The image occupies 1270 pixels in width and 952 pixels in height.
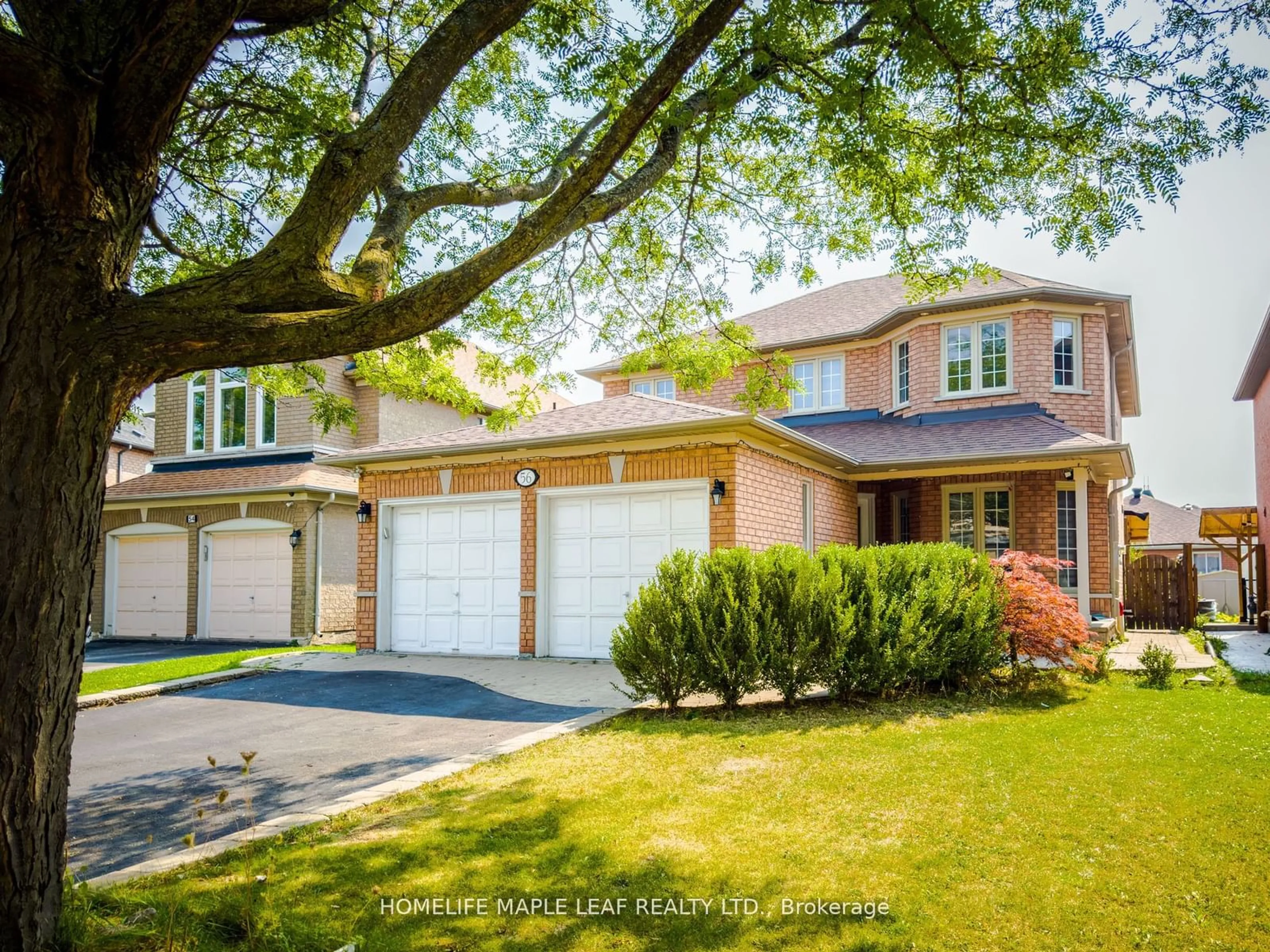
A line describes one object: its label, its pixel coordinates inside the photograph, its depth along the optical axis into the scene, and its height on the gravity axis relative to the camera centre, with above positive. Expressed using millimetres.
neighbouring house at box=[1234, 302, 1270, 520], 19375 +3670
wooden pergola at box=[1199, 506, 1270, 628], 21375 +132
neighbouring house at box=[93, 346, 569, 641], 18172 +546
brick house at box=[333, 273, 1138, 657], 12211 +1069
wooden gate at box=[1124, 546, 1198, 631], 18516 -1166
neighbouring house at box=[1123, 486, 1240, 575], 37219 +440
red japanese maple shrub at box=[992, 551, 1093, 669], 9562 -931
